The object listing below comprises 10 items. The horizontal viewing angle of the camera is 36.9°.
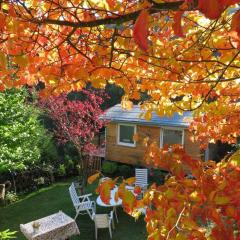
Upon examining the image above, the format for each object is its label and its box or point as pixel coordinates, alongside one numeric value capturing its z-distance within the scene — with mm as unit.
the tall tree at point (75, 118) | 13037
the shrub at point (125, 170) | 15782
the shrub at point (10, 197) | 12641
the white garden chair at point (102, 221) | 9219
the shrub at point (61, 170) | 15430
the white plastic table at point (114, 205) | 10270
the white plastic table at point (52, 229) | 8352
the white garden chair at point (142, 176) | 13161
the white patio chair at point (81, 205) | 10383
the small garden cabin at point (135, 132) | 14805
